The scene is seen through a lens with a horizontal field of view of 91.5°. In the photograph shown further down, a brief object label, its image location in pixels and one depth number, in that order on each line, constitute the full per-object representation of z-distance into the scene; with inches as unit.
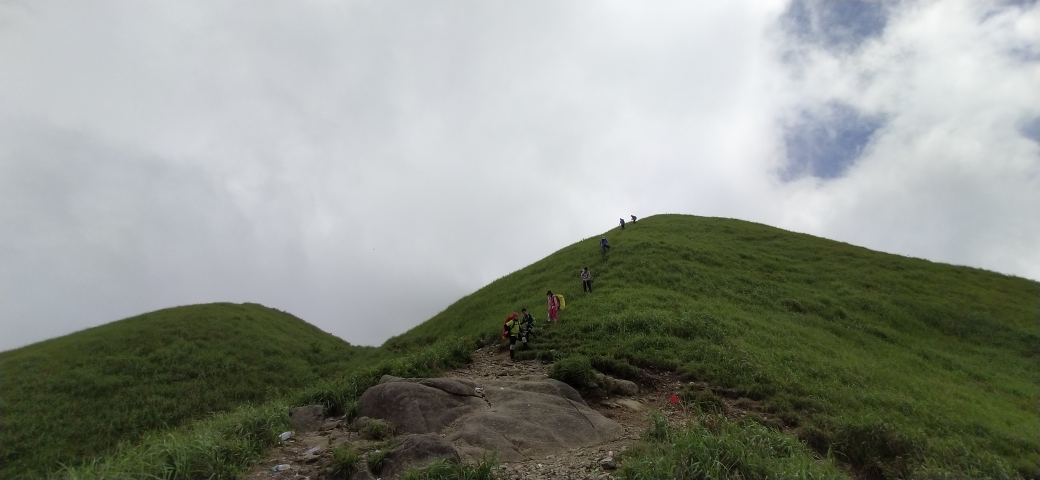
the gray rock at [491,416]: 468.8
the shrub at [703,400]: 650.2
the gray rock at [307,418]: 528.2
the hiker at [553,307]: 1020.5
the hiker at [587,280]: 1227.2
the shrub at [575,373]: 680.9
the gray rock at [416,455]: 395.9
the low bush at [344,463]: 399.5
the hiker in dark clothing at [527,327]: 912.9
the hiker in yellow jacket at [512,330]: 883.4
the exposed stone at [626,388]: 689.6
